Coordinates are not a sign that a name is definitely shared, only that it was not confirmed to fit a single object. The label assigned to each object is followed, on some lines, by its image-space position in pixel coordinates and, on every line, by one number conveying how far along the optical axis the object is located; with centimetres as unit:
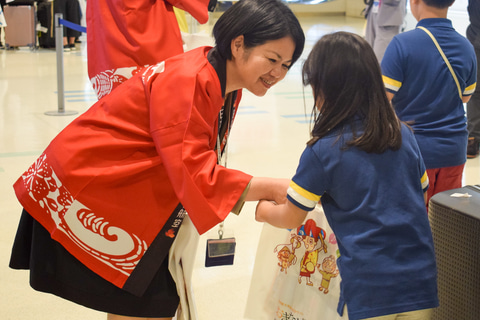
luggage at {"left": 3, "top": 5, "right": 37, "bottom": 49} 1063
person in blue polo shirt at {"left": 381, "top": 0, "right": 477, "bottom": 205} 246
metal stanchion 562
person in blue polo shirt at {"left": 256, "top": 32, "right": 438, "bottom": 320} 142
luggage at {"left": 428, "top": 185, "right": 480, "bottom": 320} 177
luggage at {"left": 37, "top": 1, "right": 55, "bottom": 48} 1094
